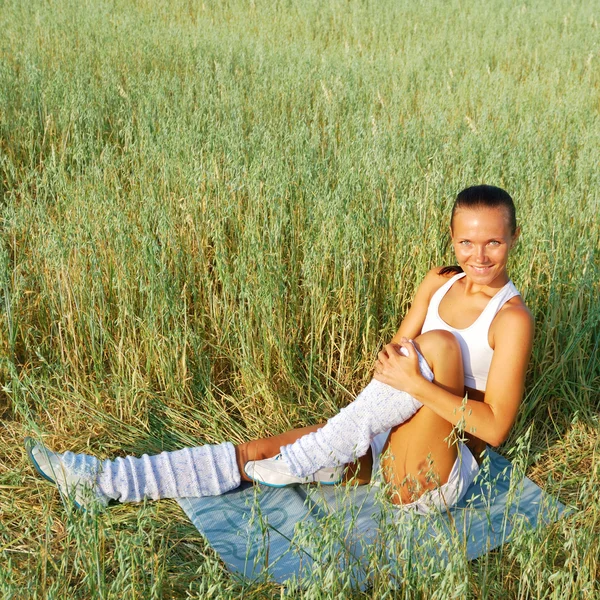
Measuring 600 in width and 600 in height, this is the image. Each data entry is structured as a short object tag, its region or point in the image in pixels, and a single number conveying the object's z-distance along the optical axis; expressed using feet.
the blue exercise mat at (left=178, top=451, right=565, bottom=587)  4.69
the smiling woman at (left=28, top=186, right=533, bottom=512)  5.90
